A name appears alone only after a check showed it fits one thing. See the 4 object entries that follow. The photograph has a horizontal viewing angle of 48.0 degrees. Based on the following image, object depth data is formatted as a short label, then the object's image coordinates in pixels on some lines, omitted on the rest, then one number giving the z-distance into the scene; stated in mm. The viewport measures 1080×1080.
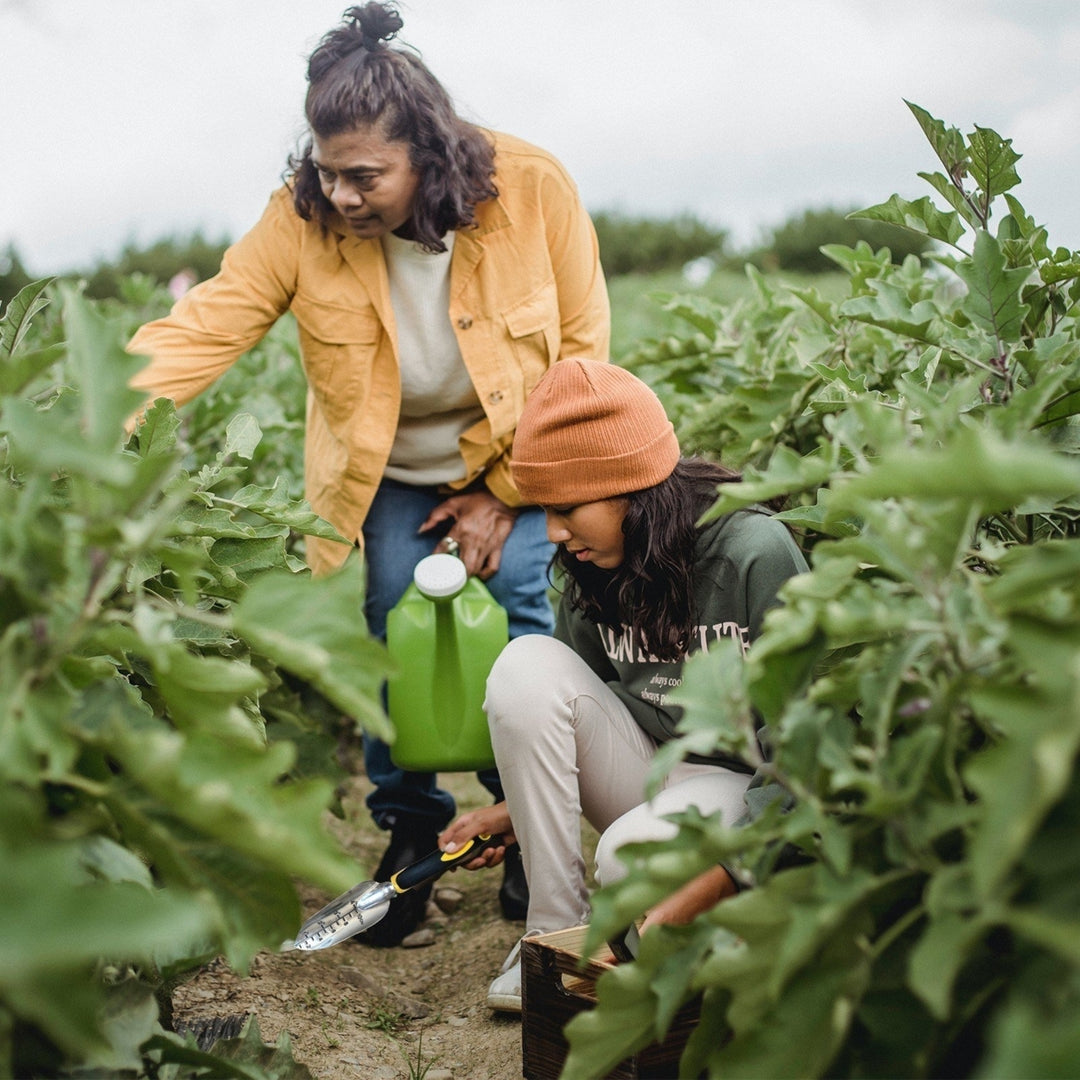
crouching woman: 2162
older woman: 2691
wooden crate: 1796
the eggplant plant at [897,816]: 901
